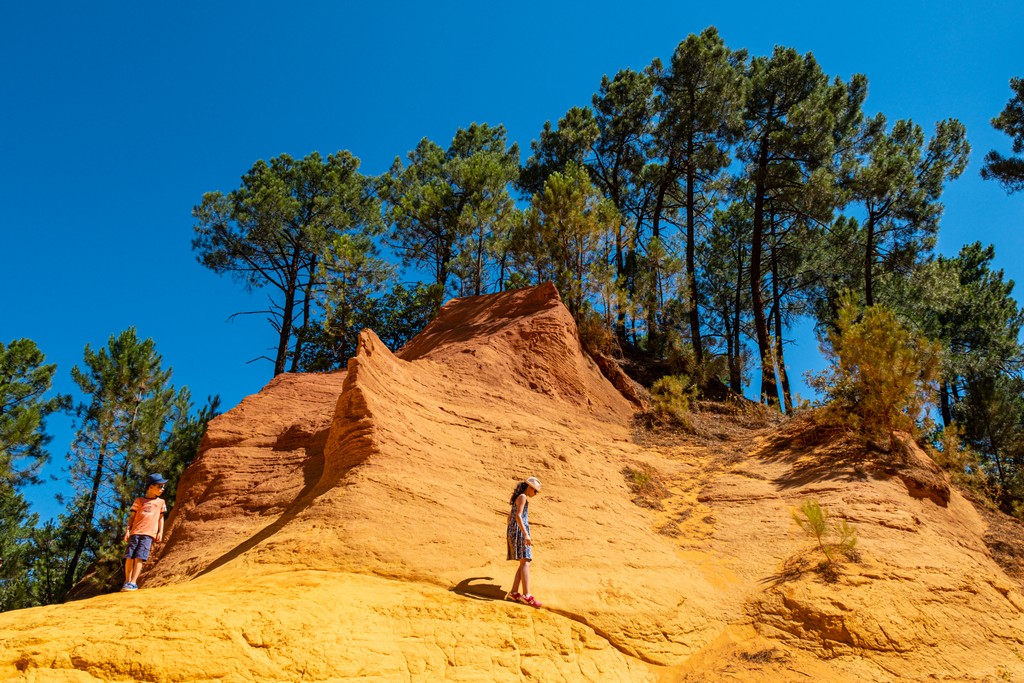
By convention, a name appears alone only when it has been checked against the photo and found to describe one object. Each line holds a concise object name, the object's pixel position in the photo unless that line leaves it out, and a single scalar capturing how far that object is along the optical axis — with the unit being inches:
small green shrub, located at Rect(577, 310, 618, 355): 825.5
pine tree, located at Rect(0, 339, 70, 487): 778.2
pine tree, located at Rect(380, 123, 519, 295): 1113.4
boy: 313.9
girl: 293.3
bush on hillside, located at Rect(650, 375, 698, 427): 695.7
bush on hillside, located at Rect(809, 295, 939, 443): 504.4
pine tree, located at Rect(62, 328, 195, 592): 800.3
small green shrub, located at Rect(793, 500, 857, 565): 361.1
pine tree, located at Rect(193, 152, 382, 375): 1107.3
